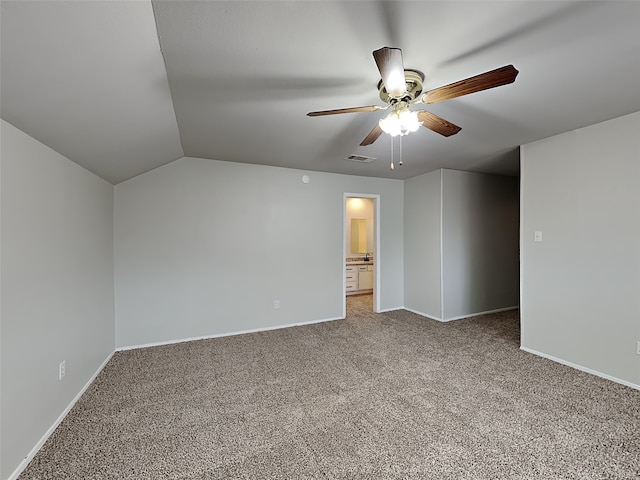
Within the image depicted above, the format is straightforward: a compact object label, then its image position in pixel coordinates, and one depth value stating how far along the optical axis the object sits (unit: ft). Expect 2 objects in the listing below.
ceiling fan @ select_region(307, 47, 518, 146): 4.38
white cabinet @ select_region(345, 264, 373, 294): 21.90
